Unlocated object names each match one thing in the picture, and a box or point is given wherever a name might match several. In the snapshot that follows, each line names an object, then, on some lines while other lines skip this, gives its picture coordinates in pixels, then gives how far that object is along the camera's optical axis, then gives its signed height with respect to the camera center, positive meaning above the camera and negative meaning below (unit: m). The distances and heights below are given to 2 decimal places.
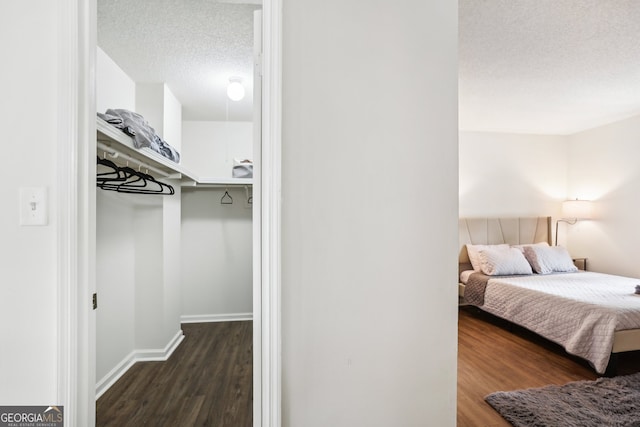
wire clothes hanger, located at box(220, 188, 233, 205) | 3.71 +0.15
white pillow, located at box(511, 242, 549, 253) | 4.15 -0.47
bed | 2.39 -0.80
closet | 2.16 -0.24
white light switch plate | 0.99 +0.01
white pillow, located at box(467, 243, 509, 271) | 4.05 -0.54
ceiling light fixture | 2.62 +1.08
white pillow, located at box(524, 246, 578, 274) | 3.93 -0.63
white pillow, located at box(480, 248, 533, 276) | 3.79 -0.65
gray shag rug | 1.85 -1.29
